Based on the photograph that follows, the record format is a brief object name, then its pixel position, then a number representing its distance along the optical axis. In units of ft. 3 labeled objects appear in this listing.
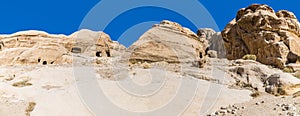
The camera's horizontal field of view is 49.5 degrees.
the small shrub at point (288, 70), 84.92
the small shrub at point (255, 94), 46.21
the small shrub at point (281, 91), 46.59
